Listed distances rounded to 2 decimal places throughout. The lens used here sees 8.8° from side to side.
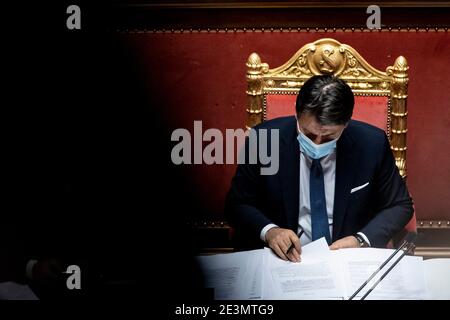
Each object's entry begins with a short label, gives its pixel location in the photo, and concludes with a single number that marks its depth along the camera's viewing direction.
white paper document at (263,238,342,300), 9.35
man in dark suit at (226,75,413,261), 9.76
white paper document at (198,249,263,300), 9.39
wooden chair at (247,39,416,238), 9.99
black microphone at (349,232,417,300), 9.34
